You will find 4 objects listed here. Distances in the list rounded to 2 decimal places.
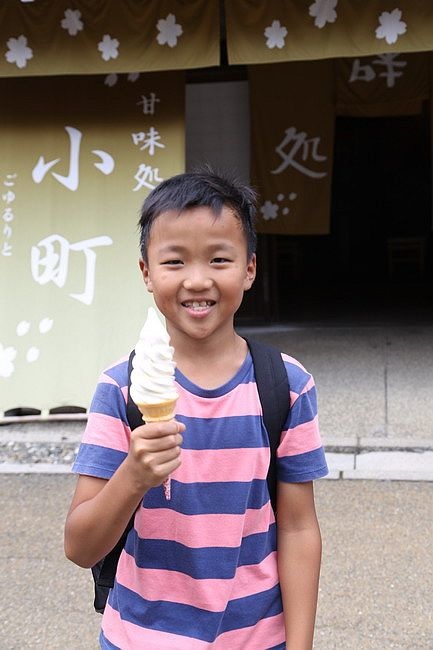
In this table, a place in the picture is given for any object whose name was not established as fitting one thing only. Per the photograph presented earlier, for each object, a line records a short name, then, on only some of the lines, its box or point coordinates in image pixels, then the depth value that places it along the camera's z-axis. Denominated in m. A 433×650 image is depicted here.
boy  1.66
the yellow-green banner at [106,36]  6.32
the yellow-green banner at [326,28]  6.12
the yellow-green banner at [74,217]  6.76
